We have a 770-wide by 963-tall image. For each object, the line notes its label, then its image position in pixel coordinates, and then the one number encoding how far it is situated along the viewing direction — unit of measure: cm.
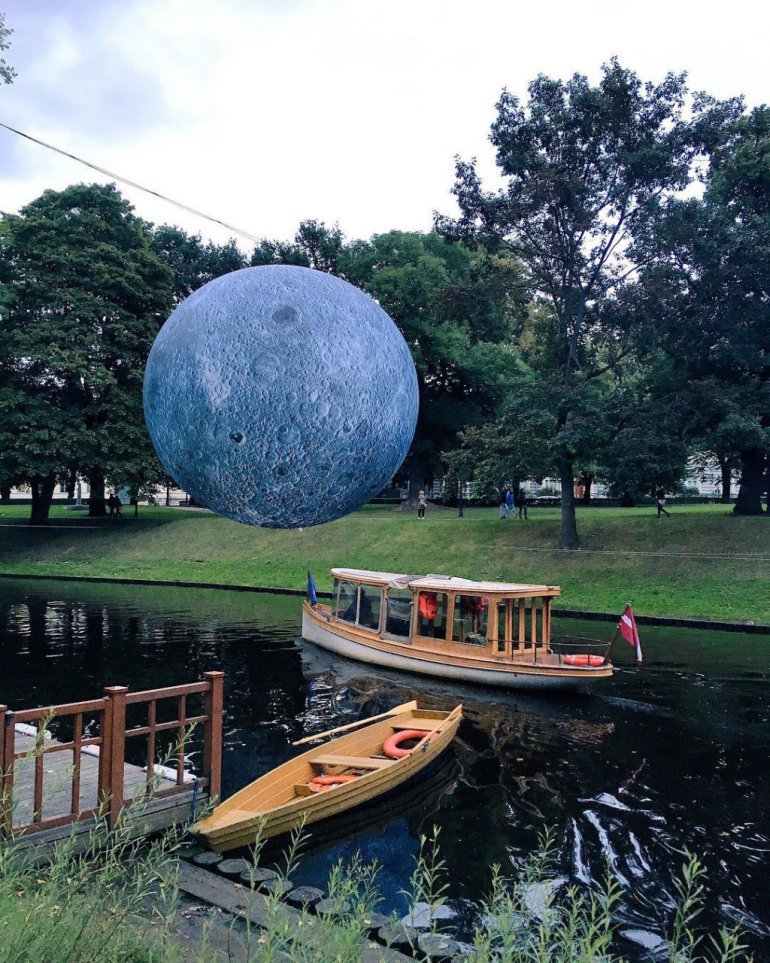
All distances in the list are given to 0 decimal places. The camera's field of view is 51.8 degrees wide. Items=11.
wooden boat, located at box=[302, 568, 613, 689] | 2073
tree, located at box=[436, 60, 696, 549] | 3209
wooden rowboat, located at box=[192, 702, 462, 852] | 1116
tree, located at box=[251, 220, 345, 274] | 5397
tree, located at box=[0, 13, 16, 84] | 2336
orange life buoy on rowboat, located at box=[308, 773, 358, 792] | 1291
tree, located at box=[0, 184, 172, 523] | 4162
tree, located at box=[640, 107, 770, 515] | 3189
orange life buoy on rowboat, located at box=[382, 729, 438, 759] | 1477
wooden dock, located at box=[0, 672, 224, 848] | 959
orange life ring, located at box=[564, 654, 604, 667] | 2036
